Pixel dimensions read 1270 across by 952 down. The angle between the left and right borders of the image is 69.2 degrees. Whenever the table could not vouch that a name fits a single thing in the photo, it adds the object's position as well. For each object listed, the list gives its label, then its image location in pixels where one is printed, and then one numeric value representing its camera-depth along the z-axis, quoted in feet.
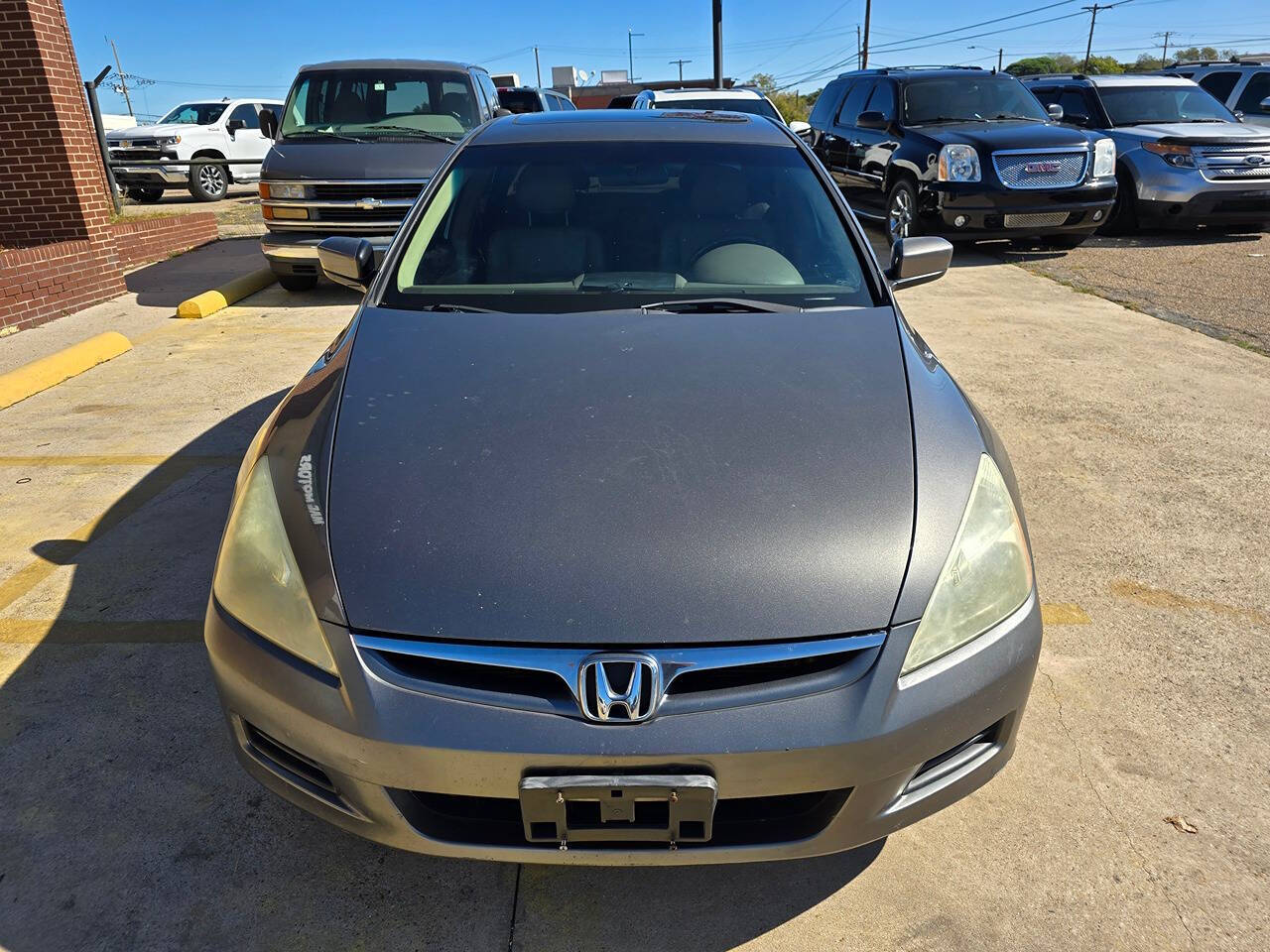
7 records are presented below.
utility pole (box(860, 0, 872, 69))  153.69
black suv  31.12
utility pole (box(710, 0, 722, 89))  75.20
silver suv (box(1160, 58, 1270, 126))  41.55
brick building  26.11
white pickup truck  55.93
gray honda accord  5.52
